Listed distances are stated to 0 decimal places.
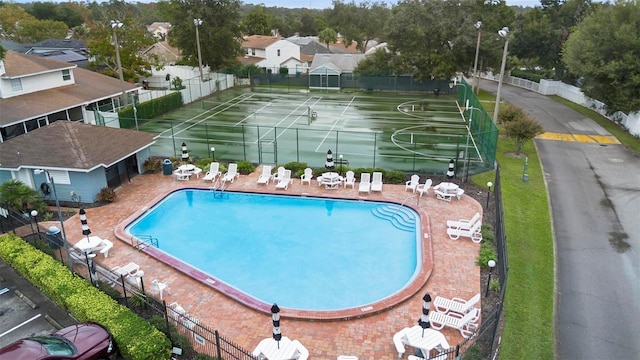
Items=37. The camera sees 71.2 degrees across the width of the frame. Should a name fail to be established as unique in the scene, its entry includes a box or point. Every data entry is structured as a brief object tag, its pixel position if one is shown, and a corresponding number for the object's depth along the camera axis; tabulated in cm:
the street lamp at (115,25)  2869
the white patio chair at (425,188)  2000
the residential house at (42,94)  2695
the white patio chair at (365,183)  2048
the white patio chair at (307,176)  2164
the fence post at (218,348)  962
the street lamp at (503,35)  2261
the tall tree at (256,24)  9256
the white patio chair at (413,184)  2044
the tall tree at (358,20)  9112
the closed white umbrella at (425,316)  1012
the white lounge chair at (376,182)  2048
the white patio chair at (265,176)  2167
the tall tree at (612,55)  2886
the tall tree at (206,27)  4638
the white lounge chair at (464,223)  1642
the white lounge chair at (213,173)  2209
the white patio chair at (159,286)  1287
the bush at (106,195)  1953
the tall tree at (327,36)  8462
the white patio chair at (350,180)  2127
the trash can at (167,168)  2291
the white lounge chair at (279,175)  2185
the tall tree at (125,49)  4194
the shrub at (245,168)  2328
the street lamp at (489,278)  1218
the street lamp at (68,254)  1374
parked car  975
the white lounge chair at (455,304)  1174
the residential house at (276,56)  6266
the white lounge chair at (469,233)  1614
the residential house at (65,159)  1922
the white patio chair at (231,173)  2189
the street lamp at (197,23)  4034
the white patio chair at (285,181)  2107
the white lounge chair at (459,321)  1119
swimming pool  1416
